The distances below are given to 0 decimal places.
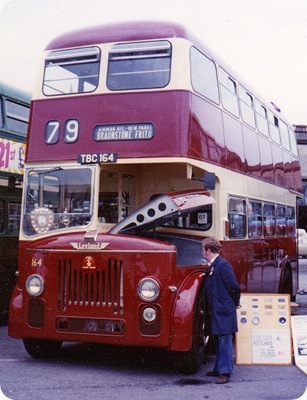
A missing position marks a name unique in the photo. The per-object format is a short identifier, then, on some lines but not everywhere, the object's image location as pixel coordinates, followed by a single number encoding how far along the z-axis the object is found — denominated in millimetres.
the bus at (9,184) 10930
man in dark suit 7027
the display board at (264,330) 7957
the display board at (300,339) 7865
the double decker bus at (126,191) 7281
